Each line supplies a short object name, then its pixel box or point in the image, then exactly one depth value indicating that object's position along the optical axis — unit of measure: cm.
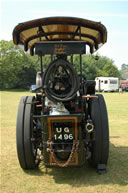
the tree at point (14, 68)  5362
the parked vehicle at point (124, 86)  4528
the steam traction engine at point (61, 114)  421
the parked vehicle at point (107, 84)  4169
